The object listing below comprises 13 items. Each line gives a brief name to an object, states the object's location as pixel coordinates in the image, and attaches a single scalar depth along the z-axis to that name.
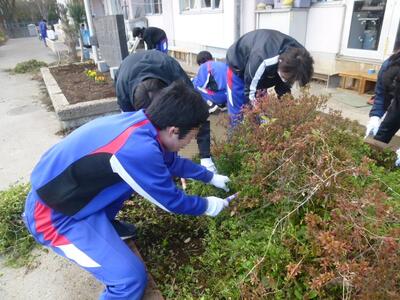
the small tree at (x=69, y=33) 12.21
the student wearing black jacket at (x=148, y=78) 2.75
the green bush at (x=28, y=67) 11.91
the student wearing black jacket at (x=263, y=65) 2.78
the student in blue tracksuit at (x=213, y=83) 5.21
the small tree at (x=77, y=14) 12.65
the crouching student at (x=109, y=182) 1.79
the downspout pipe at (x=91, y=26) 10.08
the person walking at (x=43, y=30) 22.20
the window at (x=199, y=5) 9.69
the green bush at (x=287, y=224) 1.40
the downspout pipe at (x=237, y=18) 8.08
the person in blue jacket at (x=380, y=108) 3.30
